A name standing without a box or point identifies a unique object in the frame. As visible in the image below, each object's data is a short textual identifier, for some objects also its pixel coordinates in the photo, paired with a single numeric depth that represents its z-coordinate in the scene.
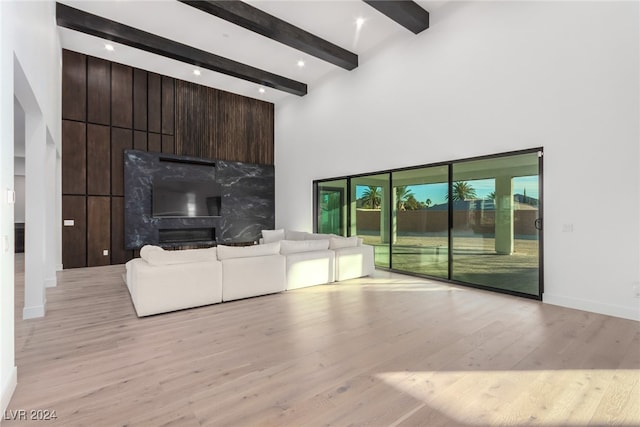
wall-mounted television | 7.93
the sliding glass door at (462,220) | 4.50
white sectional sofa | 3.70
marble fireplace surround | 7.63
